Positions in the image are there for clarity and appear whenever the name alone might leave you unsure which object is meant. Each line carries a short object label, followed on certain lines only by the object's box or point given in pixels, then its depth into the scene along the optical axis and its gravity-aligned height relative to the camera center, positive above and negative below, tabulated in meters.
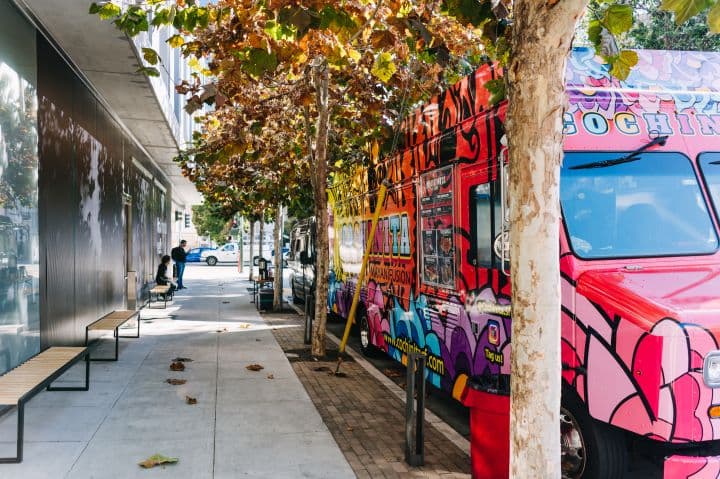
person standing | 23.27 -0.38
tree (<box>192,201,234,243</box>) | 68.06 +2.23
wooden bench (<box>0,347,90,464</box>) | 5.25 -1.20
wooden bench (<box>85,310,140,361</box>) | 9.62 -1.17
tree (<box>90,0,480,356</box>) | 6.04 +2.16
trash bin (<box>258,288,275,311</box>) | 17.16 -1.44
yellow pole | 8.77 -0.14
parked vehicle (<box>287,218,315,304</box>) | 16.12 -0.36
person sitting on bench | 18.77 -0.82
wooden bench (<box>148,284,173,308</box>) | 17.20 -1.17
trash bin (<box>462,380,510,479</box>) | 4.64 -1.37
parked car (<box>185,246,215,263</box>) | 50.59 -0.69
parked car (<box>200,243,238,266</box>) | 48.19 -0.70
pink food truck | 3.98 -0.17
